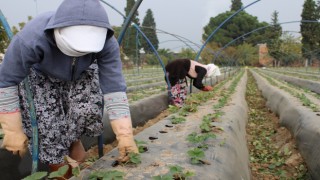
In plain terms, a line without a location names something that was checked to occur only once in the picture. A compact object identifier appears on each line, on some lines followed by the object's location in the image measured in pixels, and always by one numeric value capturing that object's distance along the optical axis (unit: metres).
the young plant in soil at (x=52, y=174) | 1.64
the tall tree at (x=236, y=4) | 65.54
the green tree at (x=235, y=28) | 54.62
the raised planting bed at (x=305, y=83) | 10.62
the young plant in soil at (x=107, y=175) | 1.79
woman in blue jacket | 1.73
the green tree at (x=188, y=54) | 26.68
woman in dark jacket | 6.46
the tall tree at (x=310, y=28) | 40.34
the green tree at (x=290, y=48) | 41.41
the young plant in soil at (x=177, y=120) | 3.80
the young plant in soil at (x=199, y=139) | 2.84
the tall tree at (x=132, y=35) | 30.14
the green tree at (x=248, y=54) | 43.43
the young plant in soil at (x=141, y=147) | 2.51
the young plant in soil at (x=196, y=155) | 2.29
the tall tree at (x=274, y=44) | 49.34
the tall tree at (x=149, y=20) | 64.19
